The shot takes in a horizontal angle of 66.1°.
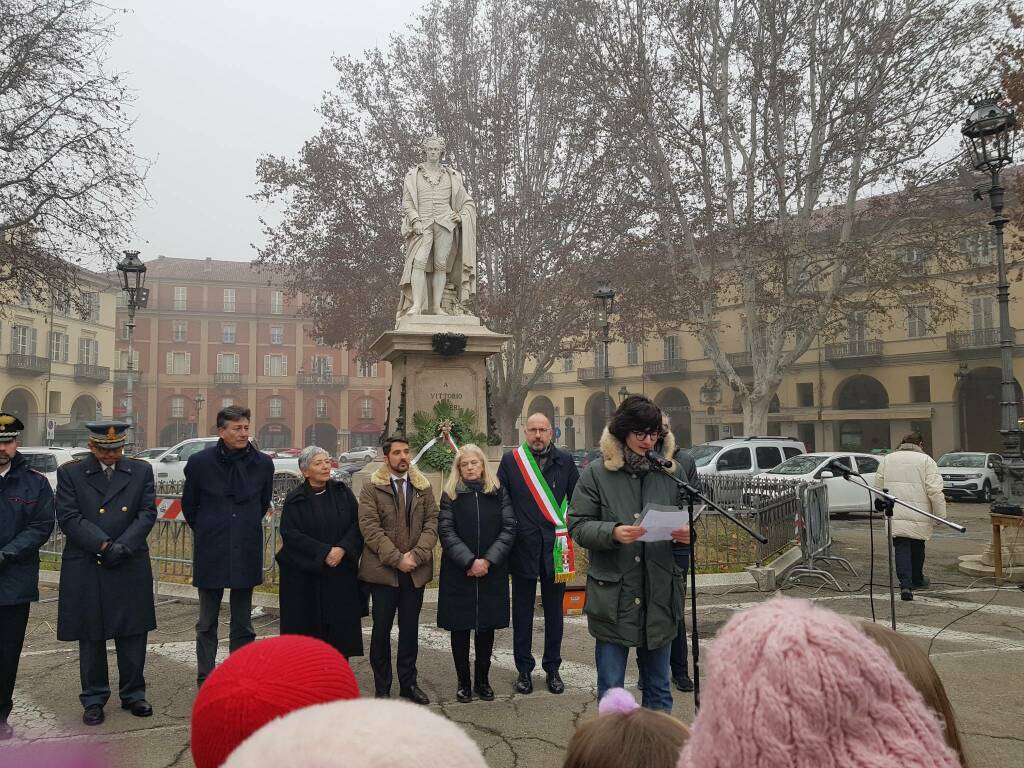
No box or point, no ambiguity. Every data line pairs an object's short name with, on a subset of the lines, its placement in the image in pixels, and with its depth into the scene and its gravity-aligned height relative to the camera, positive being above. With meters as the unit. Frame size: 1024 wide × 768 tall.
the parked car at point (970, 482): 22.53 -1.51
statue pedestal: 11.07 +0.96
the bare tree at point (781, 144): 20.22 +8.01
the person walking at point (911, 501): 8.16 -0.77
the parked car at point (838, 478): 17.33 -0.98
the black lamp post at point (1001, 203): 9.59 +2.90
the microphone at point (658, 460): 4.15 -0.15
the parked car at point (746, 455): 19.69 -0.60
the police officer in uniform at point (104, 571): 4.90 -0.86
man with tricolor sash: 5.37 -0.76
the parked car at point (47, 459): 20.00 -0.59
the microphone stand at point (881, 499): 5.09 -0.46
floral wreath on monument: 10.72 -0.01
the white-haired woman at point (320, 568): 5.24 -0.89
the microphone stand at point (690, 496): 3.69 -0.34
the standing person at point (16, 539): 4.79 -0.64
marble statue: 11.76 +2.93
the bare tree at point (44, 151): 16.42 +6.17
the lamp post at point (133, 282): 16.42 +3.27
